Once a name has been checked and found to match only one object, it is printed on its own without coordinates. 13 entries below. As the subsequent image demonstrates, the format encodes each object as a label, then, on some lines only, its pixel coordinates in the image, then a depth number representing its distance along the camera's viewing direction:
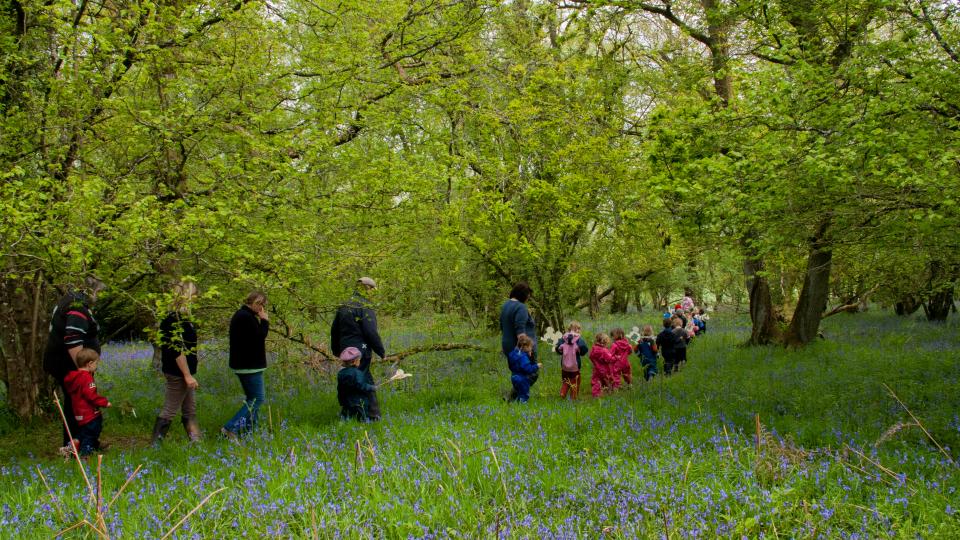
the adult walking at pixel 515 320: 8.64
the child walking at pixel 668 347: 11.47
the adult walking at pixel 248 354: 6.78
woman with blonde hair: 6.17
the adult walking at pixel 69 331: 6.23
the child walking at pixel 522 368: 8.23
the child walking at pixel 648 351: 10.80
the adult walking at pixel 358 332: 7.39
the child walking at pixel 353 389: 7.17
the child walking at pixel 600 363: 9.22
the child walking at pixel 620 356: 9.42
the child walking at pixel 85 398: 6.20
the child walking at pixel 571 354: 8.85
